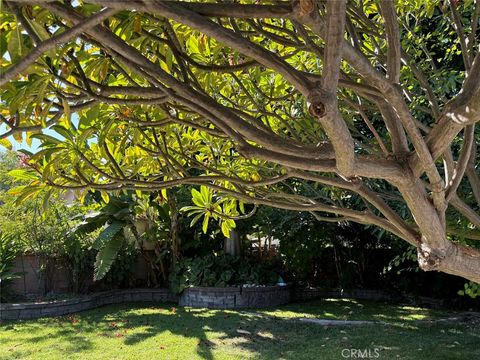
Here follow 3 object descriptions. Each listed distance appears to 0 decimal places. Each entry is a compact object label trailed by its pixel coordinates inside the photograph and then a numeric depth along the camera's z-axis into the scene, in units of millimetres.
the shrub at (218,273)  9352
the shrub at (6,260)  8344
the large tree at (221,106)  1384
